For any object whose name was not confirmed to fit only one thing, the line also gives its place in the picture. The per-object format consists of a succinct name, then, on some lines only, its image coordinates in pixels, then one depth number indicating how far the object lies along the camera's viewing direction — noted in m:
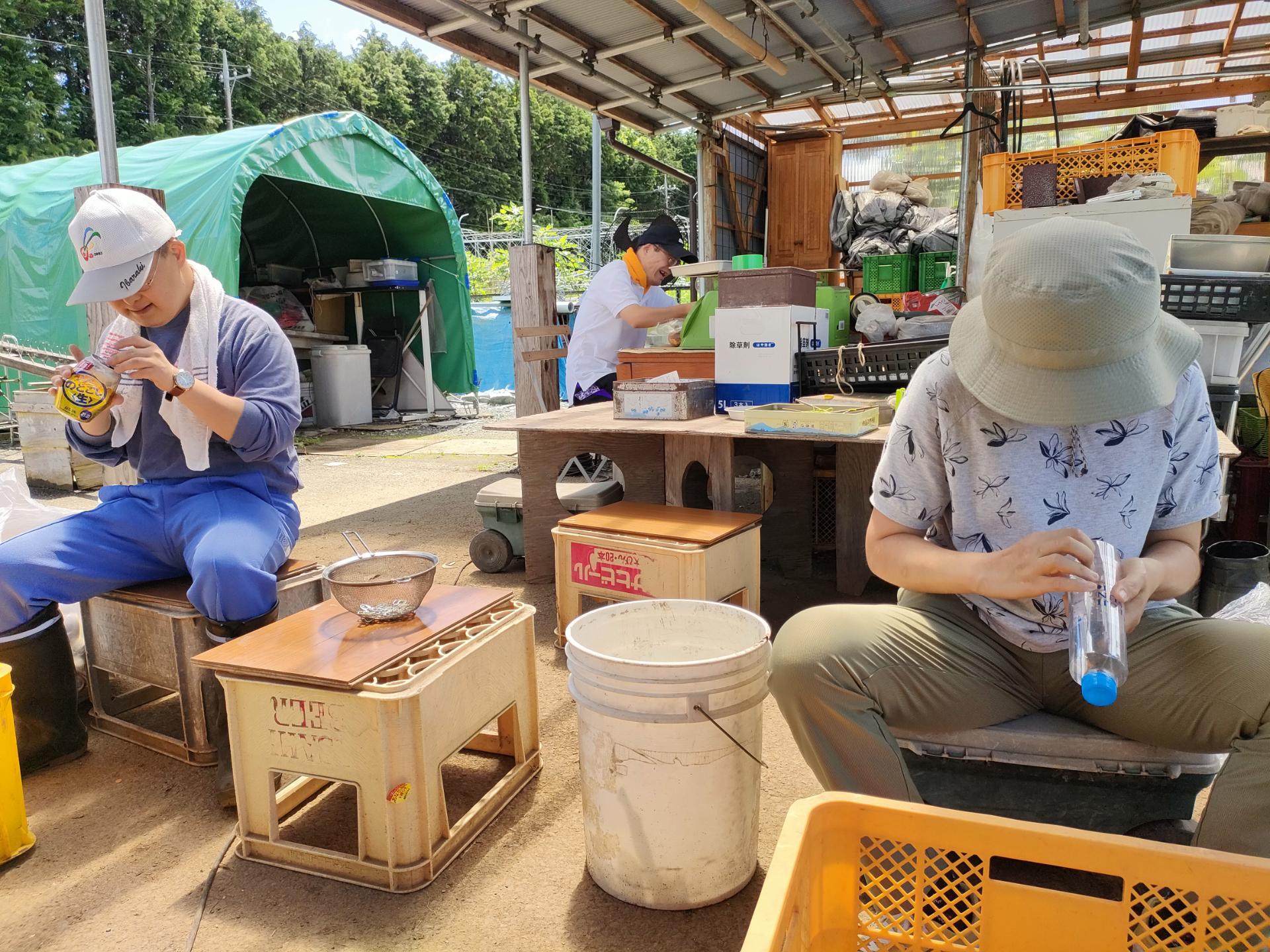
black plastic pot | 3.02
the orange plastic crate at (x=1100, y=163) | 4.48
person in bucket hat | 1.45
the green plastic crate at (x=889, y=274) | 7.05
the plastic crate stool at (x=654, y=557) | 2.99
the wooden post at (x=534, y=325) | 6.02
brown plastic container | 3.74
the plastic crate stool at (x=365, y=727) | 1.87
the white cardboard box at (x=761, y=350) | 3.78
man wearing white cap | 2.40
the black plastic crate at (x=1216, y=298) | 3.51
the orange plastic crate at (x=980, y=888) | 1.03
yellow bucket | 2.06
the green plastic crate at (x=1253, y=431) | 4.21
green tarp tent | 8.52
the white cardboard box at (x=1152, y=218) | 4.36
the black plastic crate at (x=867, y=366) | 3.74
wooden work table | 3.72
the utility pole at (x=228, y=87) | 29.39
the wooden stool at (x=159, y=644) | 2.47
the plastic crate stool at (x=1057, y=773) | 1.65
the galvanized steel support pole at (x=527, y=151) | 5.66
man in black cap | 5.48
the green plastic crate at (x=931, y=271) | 7.08
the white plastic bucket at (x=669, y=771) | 1.70
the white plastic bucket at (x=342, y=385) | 11.45
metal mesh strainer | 2.15
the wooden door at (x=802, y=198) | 9.59
